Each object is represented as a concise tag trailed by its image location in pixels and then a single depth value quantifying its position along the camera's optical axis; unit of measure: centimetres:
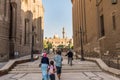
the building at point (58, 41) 13068
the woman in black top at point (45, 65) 999
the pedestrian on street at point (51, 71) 995
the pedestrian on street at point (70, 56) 1871
